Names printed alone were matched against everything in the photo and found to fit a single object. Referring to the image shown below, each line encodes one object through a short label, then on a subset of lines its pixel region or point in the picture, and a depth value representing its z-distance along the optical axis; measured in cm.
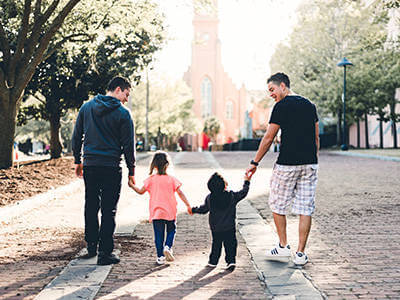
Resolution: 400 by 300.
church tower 7894
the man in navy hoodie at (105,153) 488
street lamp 2831
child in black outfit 466
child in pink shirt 488
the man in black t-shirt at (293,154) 482
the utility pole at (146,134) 3841
